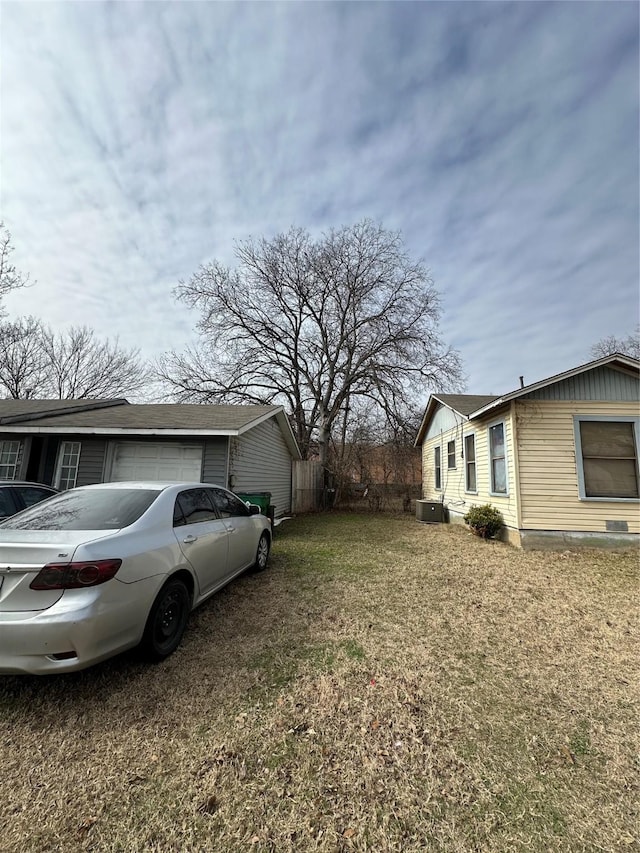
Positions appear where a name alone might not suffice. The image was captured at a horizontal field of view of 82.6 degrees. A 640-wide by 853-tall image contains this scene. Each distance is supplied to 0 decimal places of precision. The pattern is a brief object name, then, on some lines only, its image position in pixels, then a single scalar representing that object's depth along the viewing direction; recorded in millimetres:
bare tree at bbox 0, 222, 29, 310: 12617
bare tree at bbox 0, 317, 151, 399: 23466
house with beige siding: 7758
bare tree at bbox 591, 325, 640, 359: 22912
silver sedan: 2396
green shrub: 8758
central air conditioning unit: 12555
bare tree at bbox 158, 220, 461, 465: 20000
